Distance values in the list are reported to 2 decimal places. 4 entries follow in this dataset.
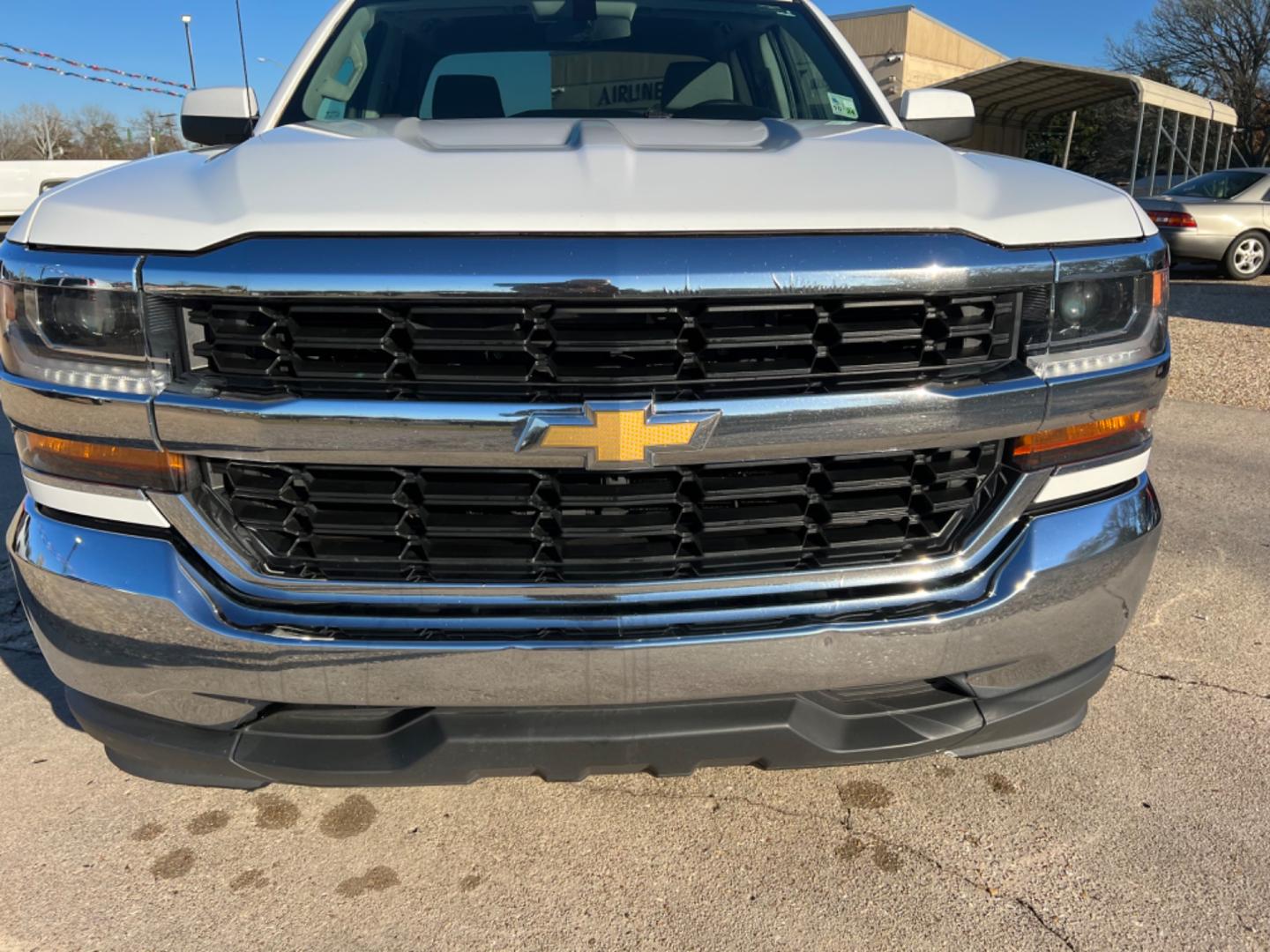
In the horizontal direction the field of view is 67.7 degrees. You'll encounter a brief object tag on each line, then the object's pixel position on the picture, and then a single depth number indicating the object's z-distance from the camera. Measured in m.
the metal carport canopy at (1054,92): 16.16
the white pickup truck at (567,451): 1.62
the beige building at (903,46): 27.12
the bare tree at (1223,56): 30.70
